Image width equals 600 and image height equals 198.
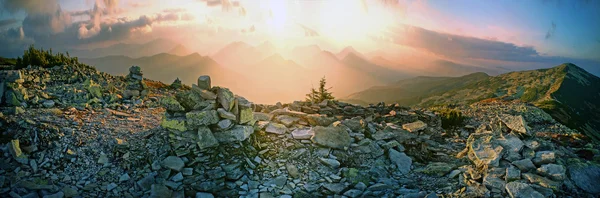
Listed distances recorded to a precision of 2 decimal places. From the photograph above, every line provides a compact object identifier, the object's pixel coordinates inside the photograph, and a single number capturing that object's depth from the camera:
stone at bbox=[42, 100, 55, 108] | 11.56
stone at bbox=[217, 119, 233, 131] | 10.02
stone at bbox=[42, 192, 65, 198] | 7.32
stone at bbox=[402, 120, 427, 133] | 13.27
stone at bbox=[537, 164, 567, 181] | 7.72
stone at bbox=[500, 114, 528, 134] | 9.51
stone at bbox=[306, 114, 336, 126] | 12.90
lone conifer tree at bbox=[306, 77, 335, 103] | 22.27
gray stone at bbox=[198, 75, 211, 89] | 10.87
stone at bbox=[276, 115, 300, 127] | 12.31
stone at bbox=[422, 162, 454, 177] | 10.02
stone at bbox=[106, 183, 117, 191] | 8.09
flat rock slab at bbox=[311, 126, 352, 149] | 10.85
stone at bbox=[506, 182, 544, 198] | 7.30
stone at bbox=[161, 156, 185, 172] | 8.98
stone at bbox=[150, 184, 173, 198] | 8.17
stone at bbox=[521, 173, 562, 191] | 7.50
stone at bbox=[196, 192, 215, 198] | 8.55
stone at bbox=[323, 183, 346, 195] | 9.01
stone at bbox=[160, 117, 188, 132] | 9.92
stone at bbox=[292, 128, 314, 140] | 11.23
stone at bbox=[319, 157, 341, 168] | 10.05
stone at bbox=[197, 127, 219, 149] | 9.66
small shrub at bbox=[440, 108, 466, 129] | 16.39
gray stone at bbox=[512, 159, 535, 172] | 8.20
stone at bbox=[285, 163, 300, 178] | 9.65
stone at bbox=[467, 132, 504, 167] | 8.72
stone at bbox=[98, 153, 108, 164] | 8.59
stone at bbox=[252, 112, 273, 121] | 12.77
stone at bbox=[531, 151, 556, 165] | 8.19
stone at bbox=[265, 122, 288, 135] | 11.42
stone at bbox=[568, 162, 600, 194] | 7.78
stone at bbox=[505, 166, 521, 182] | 7.95
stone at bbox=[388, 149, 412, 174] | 10.45
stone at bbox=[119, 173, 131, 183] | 8.39
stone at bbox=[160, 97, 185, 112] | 10.56
